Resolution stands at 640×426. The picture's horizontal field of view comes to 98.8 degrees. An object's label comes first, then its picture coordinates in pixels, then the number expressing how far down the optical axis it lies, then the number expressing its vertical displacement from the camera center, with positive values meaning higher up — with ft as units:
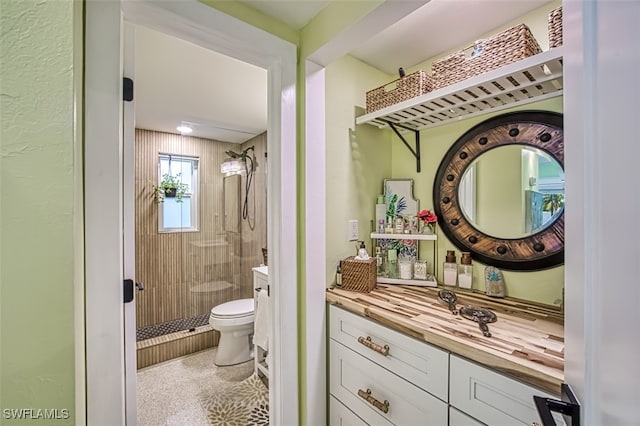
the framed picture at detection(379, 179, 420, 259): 5.42 +0.18
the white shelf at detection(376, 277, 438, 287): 4.97 -1.26
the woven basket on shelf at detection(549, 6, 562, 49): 3.11 +2.13
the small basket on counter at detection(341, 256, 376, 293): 4.67 -1.05
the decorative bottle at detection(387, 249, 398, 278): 5.37 -0.95
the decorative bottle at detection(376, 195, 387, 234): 5.52 +0.05
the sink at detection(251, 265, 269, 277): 6.92 -1.46
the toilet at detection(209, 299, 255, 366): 7.73 -3.44
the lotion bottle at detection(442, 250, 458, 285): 4.90 -1.01
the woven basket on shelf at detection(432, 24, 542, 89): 3.39 +2.12
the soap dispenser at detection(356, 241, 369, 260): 4.93 -0.73
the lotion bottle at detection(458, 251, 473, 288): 4.72 -1.02
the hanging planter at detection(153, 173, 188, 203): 9.87 +0.95
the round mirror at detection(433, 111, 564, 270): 3.98 +0.36
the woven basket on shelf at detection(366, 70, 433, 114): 4.40 +2.08
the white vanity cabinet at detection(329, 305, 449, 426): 3.22 -2.18
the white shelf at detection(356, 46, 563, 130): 3.30 +1.73
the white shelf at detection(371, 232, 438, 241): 4.92 -0.42
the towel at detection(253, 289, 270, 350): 6.60 -2.67
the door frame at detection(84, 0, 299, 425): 2.84 +0.53
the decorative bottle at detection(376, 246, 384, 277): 5.46 -0.95
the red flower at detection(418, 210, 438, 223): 5.04 -0.05
